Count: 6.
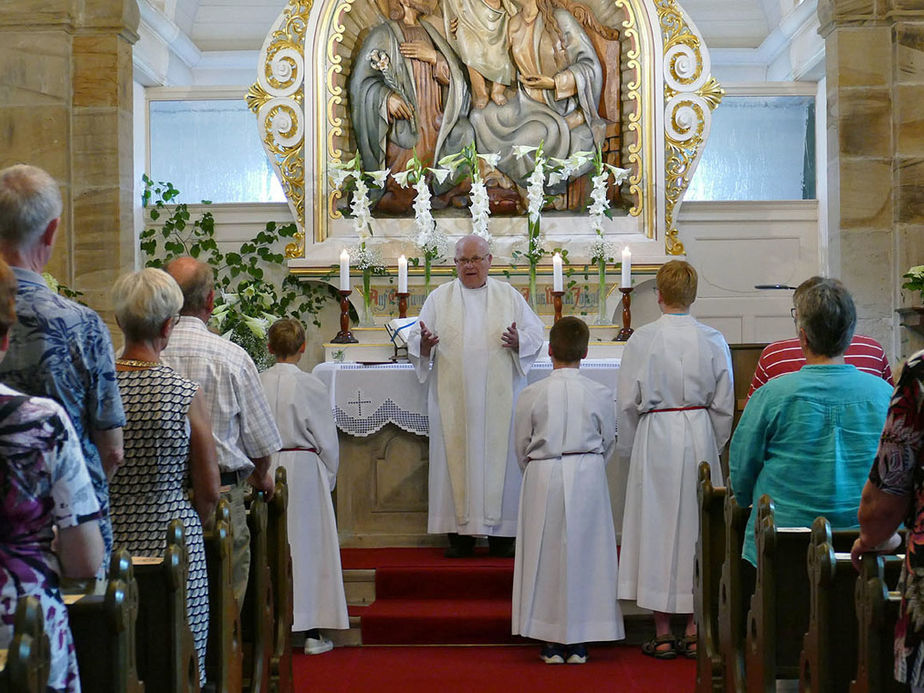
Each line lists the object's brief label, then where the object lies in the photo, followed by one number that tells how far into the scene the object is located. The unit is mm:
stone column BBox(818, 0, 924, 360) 8555
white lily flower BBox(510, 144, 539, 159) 9469
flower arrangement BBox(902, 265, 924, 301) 7785
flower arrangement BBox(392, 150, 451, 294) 9062
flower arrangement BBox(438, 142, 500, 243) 9352
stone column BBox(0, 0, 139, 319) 8789
